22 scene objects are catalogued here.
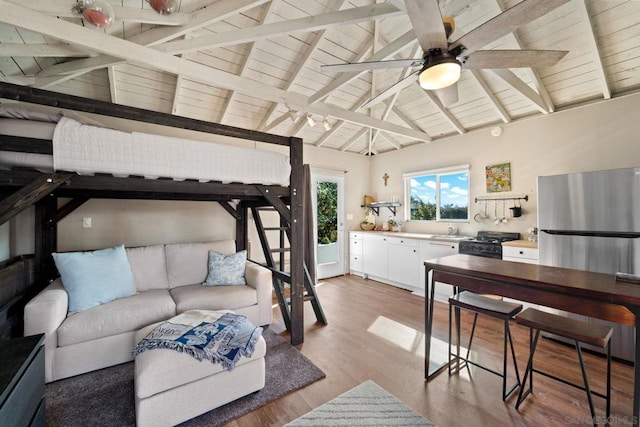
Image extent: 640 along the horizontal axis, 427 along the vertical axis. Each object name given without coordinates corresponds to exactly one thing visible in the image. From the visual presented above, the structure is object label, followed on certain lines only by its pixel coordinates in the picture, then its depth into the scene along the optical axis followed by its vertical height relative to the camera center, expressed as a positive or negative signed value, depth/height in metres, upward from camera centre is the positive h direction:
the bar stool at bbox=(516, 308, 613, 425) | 1.50 -0.71
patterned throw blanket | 1.72 -0.82
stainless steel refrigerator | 2.29 -0.11
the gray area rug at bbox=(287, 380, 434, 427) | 1.65 -1.29
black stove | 3.38 -0.41
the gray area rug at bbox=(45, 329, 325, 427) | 1.71 -1.27
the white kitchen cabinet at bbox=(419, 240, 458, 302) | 3.83 -0.57
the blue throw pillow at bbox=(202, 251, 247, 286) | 3.05 -0.60
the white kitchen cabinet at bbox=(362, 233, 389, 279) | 4.74 -0.74
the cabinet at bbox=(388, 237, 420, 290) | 4.23 -0.78
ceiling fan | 1.29 +0.97
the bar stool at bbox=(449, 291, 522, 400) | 1.83 -0.68
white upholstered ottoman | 1.56 -1.06
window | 4.42 +0.35
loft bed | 1.67 +0.35
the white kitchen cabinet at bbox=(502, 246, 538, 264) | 3.01 -0.49
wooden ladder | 2.91 -0.74
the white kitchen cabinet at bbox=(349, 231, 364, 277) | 5.27 -0.77
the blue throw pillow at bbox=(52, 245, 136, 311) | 2.31 -0.52
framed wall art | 3.87 +0.53
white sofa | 2.06 -0.79
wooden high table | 1.30 -0.44
